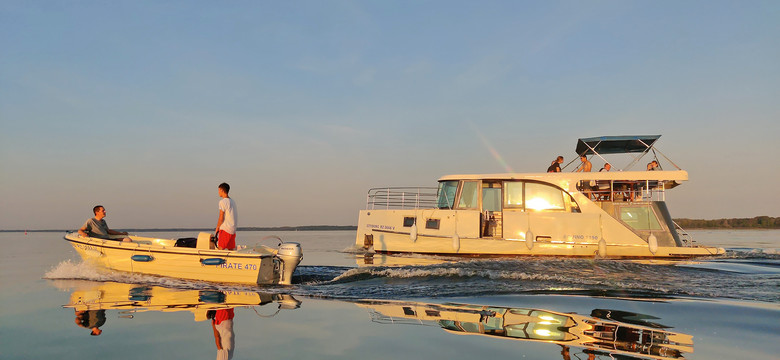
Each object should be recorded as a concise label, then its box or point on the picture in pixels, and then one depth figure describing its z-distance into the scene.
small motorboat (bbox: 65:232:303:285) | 9.30
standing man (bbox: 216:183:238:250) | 9.23
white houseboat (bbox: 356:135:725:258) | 14.88
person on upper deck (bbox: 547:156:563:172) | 16.19
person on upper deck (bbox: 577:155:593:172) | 16.22
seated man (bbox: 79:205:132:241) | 11.12
